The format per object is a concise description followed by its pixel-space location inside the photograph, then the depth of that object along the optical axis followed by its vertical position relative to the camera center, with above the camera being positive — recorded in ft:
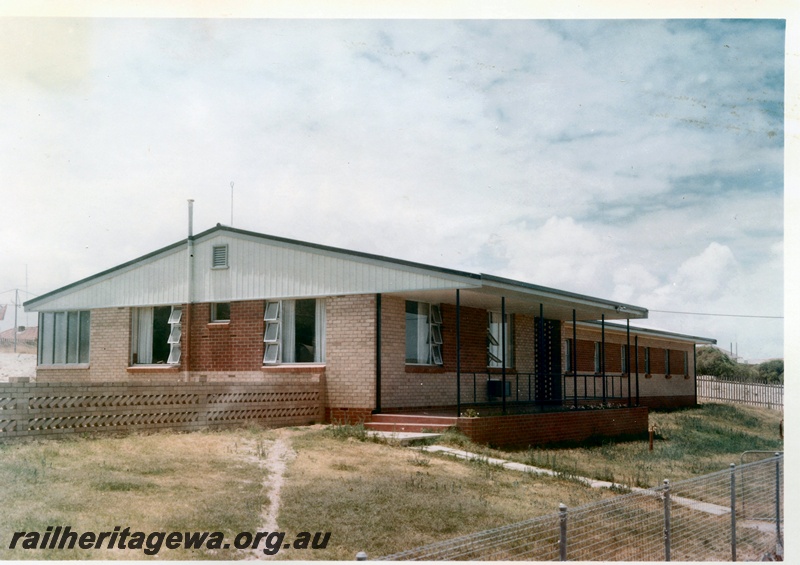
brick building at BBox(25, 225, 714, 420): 56.44 +0.48
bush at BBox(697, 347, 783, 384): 162.30 -7.03
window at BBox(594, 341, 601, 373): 95.75 -2.81
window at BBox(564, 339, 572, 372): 87.64 -2.39
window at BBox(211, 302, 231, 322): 64.80 +1.40
